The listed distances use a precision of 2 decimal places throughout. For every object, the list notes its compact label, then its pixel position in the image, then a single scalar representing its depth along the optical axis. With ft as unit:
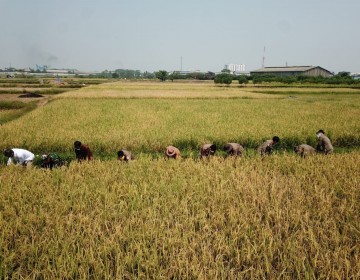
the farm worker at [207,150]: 26.14
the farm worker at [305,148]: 28.63
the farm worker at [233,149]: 27.73
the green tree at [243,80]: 199.96
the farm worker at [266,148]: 29.12
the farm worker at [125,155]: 23.95
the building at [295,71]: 268.07
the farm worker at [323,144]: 29.89
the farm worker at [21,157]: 24.76
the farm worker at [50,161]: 23.85
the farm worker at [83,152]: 25.60
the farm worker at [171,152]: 25.48
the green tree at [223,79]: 203.62
